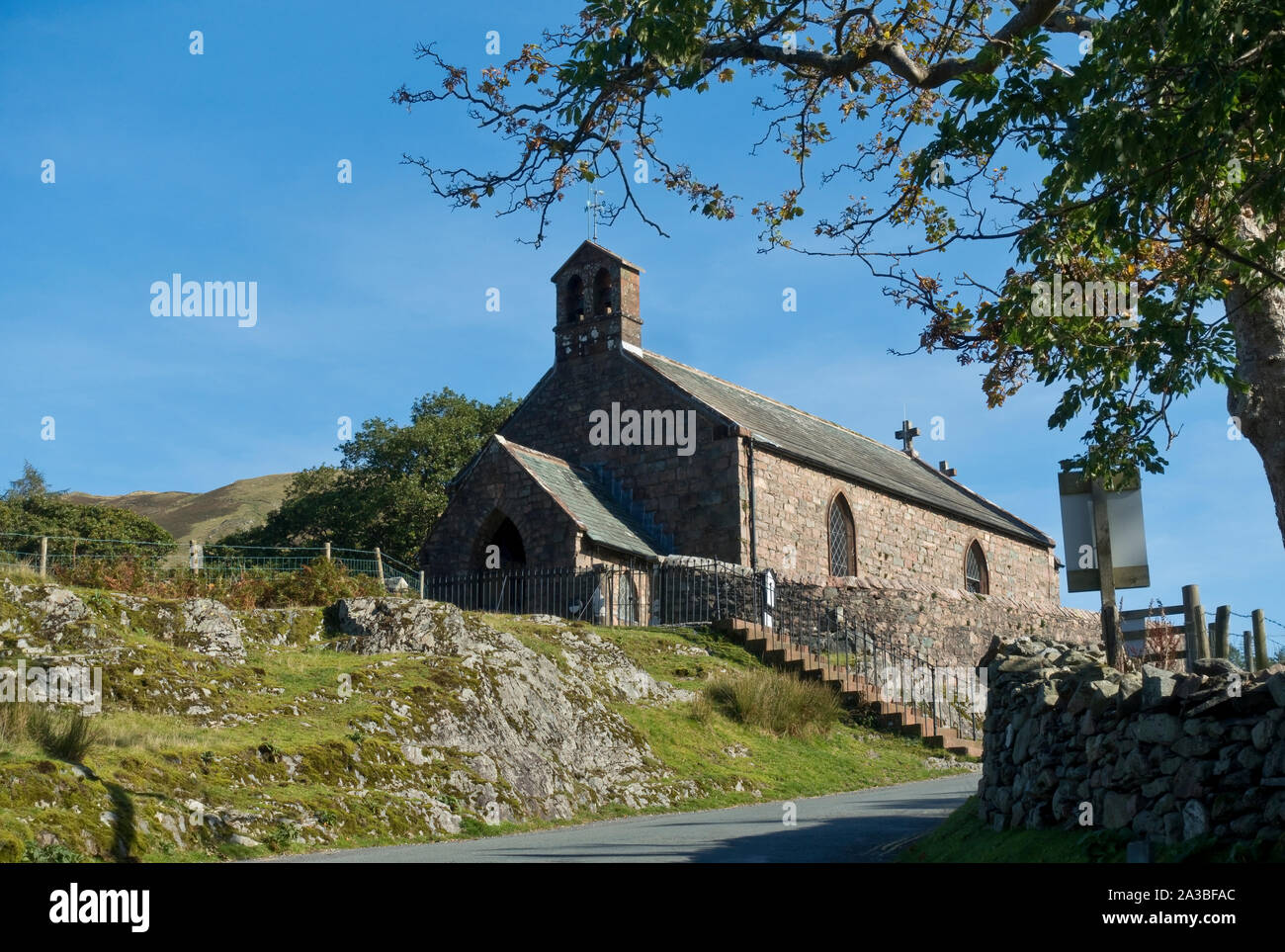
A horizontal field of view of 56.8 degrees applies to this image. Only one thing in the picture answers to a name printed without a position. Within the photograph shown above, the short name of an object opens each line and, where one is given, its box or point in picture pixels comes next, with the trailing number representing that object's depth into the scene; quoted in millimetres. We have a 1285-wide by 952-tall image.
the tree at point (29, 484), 70725
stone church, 29359
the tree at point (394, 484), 46656
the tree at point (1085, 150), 8641
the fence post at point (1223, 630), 11445
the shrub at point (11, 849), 9242
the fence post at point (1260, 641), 11927
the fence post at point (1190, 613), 10586
